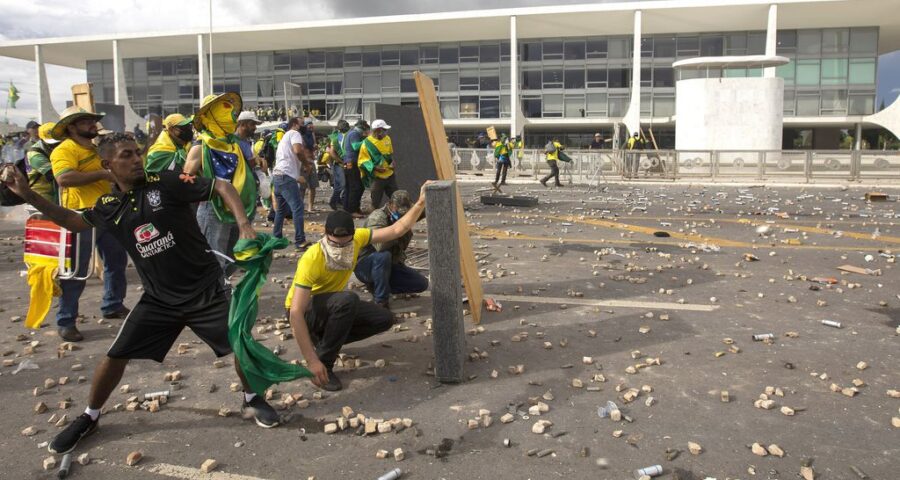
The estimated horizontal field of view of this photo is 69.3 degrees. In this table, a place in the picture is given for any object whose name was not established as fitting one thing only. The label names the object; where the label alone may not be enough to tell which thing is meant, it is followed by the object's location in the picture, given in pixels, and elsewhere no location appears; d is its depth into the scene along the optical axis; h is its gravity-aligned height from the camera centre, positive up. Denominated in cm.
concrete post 424 -73
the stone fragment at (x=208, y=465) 334 -150
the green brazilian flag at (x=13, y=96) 5891 +687
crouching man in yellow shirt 415 -84
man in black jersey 367 -52
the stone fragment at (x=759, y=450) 337 -144
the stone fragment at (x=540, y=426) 368 -144
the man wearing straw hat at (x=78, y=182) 518 -8
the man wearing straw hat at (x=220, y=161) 568 +10
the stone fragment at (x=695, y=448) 340 -144
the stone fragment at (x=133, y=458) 340 -150
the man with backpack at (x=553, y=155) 2157 +57
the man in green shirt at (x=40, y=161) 594 +10
